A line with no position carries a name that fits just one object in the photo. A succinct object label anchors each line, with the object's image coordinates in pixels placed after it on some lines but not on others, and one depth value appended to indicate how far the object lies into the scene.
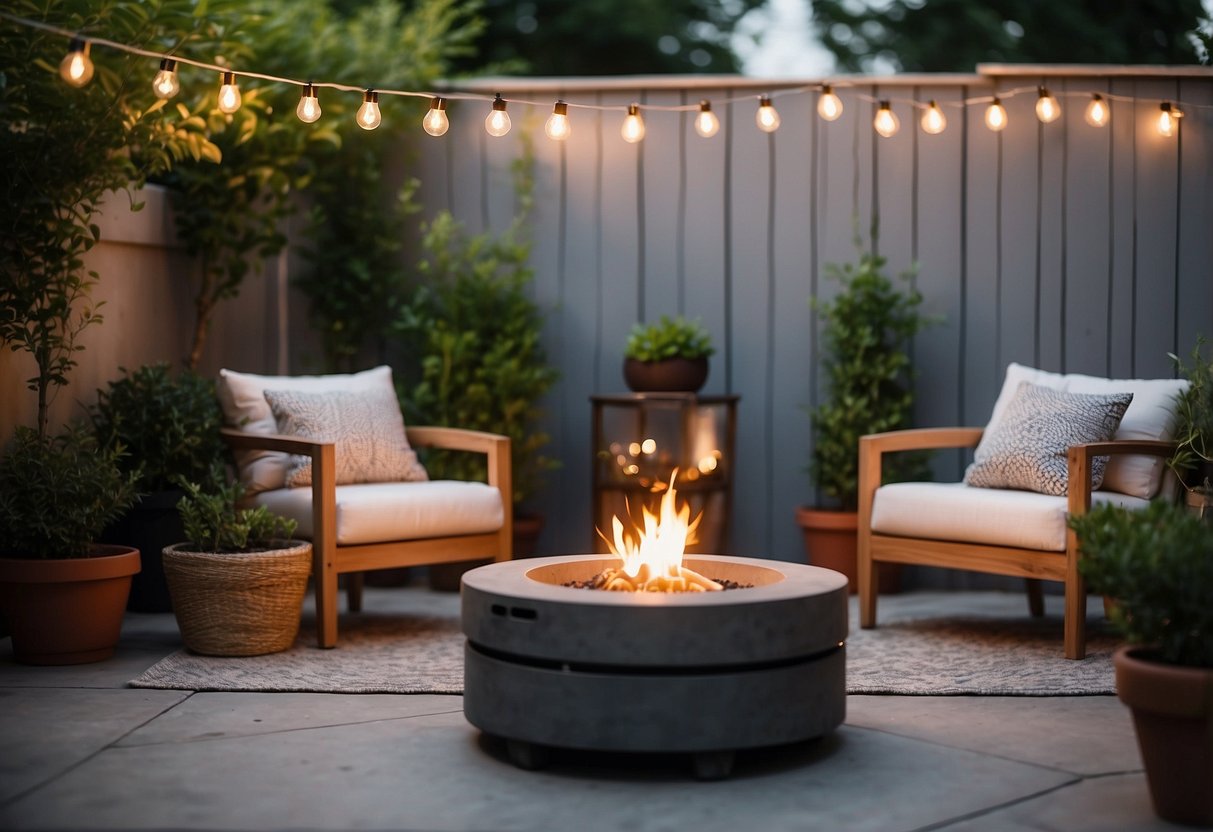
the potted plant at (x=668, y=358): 5.11
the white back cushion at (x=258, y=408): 4.45
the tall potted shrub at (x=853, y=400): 5.12
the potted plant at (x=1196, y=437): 4.04
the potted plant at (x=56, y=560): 3.83
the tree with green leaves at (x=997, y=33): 9.43
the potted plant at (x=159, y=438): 4.40
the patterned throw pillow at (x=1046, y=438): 4.23
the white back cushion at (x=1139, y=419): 4.25
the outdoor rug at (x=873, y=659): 3.65
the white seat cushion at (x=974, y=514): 4.02
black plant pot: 4.47
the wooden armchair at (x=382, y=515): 4.09
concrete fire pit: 2.79
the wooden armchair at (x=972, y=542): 3.97
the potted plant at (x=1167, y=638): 2.44
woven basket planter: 3.92
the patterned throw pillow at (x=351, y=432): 4.46
